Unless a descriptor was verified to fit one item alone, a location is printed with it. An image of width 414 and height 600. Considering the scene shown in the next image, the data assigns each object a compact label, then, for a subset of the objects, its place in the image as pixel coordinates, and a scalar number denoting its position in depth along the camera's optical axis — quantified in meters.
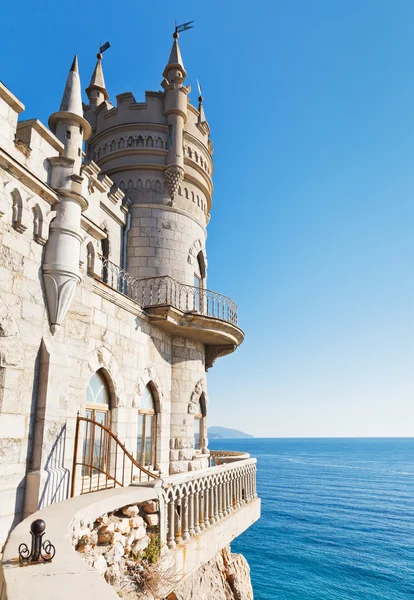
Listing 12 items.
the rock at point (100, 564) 4.82
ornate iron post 3.43
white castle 6.36
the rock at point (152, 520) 6.61
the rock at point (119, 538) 5.52
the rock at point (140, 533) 6.17
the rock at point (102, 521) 5.49
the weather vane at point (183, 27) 16.96
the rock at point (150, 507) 6.70
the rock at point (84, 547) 4.83
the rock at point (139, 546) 6.00
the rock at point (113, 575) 5.01
